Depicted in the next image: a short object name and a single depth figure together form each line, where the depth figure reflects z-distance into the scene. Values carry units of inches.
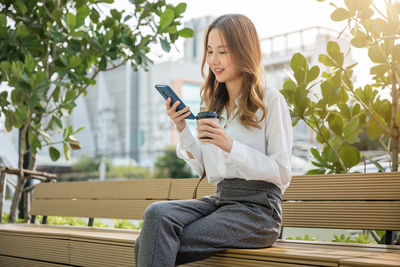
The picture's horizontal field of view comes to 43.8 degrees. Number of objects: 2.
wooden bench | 71.1
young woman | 70.4
